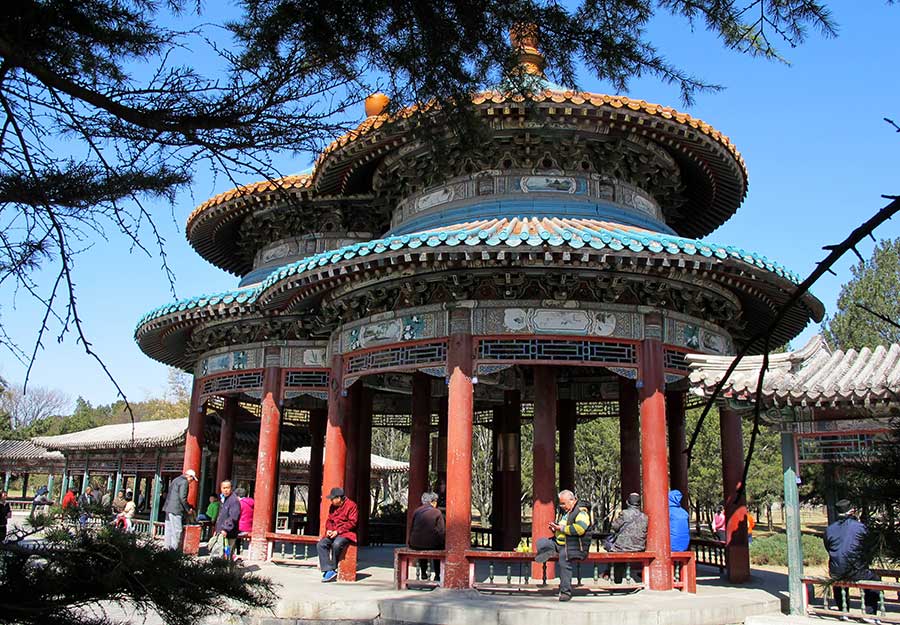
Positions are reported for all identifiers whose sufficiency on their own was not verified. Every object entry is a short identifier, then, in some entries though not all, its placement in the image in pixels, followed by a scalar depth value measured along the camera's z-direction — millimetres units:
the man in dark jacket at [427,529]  9812
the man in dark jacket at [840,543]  8305
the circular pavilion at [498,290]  9500
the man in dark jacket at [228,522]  11406
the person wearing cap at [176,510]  12141
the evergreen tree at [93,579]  2994
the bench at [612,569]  9055
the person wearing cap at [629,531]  9414
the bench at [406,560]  9375
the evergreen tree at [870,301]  29191
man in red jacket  10289
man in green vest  8633
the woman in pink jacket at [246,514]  12973
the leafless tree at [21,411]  50350
